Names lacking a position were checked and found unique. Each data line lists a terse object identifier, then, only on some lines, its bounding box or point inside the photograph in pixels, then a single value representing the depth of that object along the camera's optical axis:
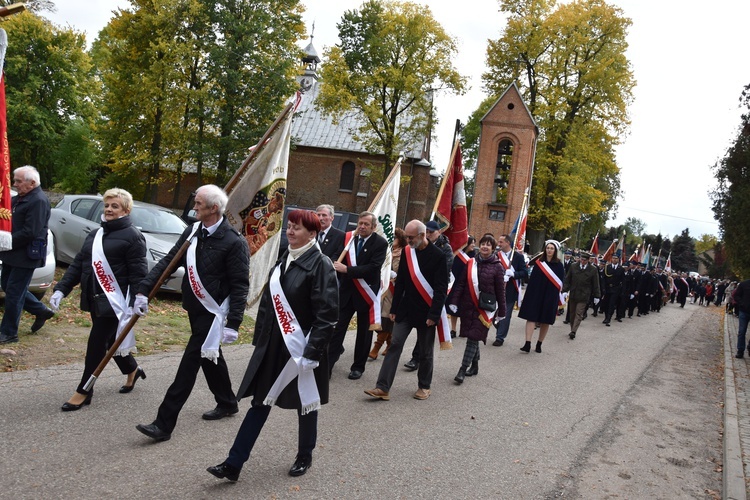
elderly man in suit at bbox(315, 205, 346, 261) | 8.16
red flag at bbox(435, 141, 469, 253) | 10.94
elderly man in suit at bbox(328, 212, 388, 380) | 7.78
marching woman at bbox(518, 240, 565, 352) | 12.18
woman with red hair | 4.50
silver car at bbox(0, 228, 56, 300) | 9.43
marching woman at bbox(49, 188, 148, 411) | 5.69
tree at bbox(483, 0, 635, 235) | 36.78
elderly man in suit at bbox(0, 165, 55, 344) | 7.32
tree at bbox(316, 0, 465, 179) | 34.69
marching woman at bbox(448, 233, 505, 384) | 8.78
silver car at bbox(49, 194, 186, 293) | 12.81
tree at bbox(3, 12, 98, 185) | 37.59
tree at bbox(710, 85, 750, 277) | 21.17
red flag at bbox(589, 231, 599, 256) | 24.37
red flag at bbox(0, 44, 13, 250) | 4.68
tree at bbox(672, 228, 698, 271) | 103.62
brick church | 46.56
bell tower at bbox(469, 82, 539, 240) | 41.34
